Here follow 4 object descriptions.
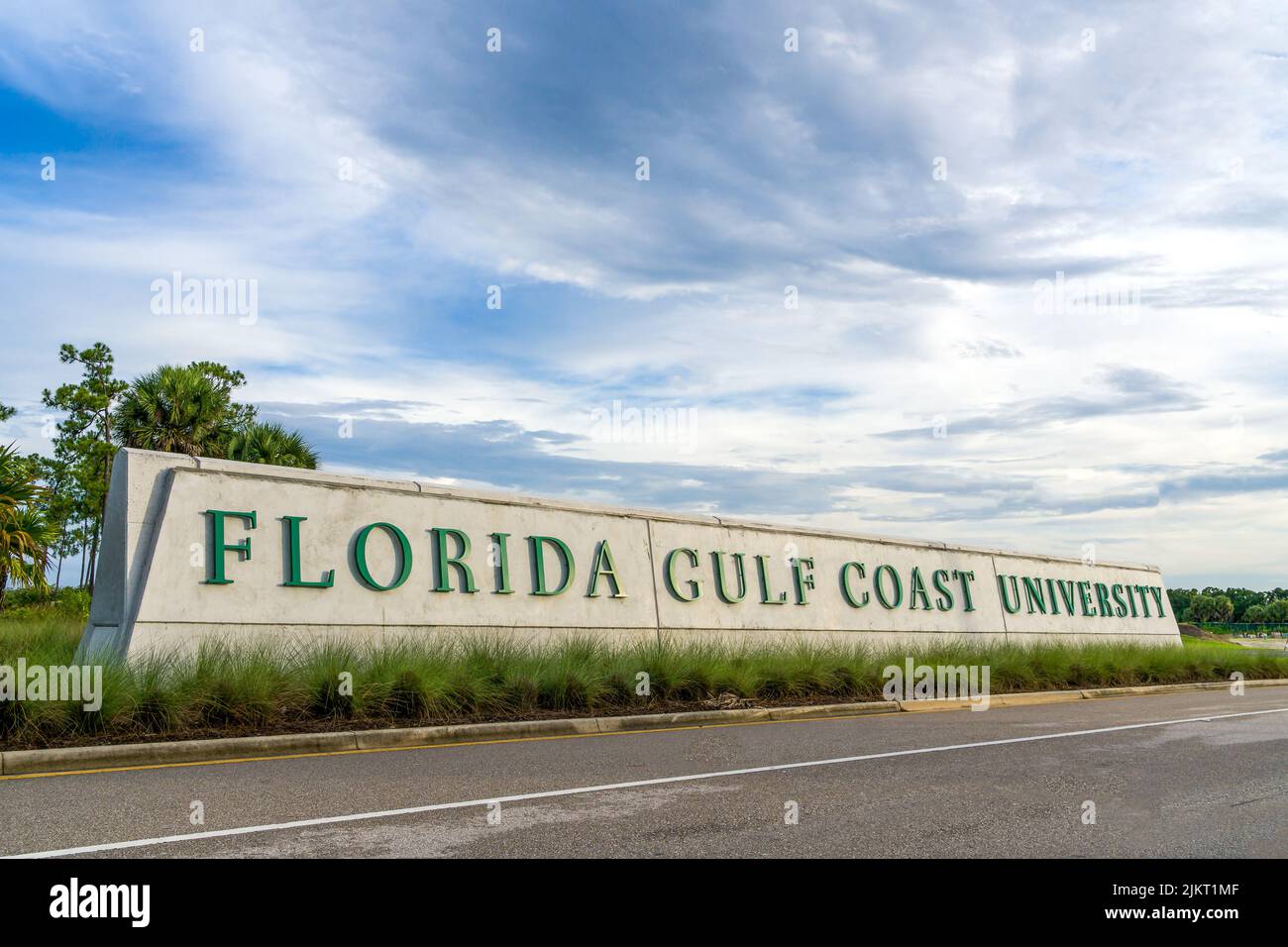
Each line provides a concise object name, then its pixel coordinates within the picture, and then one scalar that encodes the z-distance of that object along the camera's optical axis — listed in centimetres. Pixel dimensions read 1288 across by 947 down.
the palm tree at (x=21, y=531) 2097
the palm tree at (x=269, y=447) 3781
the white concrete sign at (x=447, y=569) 1334
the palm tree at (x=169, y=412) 3678
